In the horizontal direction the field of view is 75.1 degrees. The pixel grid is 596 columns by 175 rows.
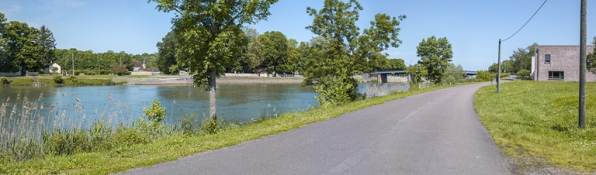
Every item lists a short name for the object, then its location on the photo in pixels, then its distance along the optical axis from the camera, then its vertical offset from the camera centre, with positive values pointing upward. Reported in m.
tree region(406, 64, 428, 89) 46.98 +0.85
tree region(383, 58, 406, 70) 150.00 +6.55
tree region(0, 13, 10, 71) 65.69 +4.66
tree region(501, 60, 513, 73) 122.00 +4.74
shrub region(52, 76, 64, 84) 63.03 -0.10
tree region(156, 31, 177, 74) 87.62 +5.89
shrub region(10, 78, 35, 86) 59.81 -0.50
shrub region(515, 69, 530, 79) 78.75 +1.46
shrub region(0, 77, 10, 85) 58.72 -0.35
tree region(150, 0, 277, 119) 11.20 +1.44
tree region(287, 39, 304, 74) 93.41 +8.13
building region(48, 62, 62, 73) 101.22 +3.16
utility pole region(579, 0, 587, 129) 10.26 +0.57
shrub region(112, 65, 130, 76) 90.34 +2.13
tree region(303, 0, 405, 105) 24.61 +2.41
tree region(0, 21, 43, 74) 68.69 +5.64
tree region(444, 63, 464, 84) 67.44 +1.18
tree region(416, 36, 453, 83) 65.25 +4.13
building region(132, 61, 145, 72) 136.62 +5.14
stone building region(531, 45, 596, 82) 53.26 +2.41
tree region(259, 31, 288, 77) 97.62 +7.61
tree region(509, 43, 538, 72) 104.80 +6.31
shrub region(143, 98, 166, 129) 11.68 -1.05
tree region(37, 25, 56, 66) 81.44 +7.71
